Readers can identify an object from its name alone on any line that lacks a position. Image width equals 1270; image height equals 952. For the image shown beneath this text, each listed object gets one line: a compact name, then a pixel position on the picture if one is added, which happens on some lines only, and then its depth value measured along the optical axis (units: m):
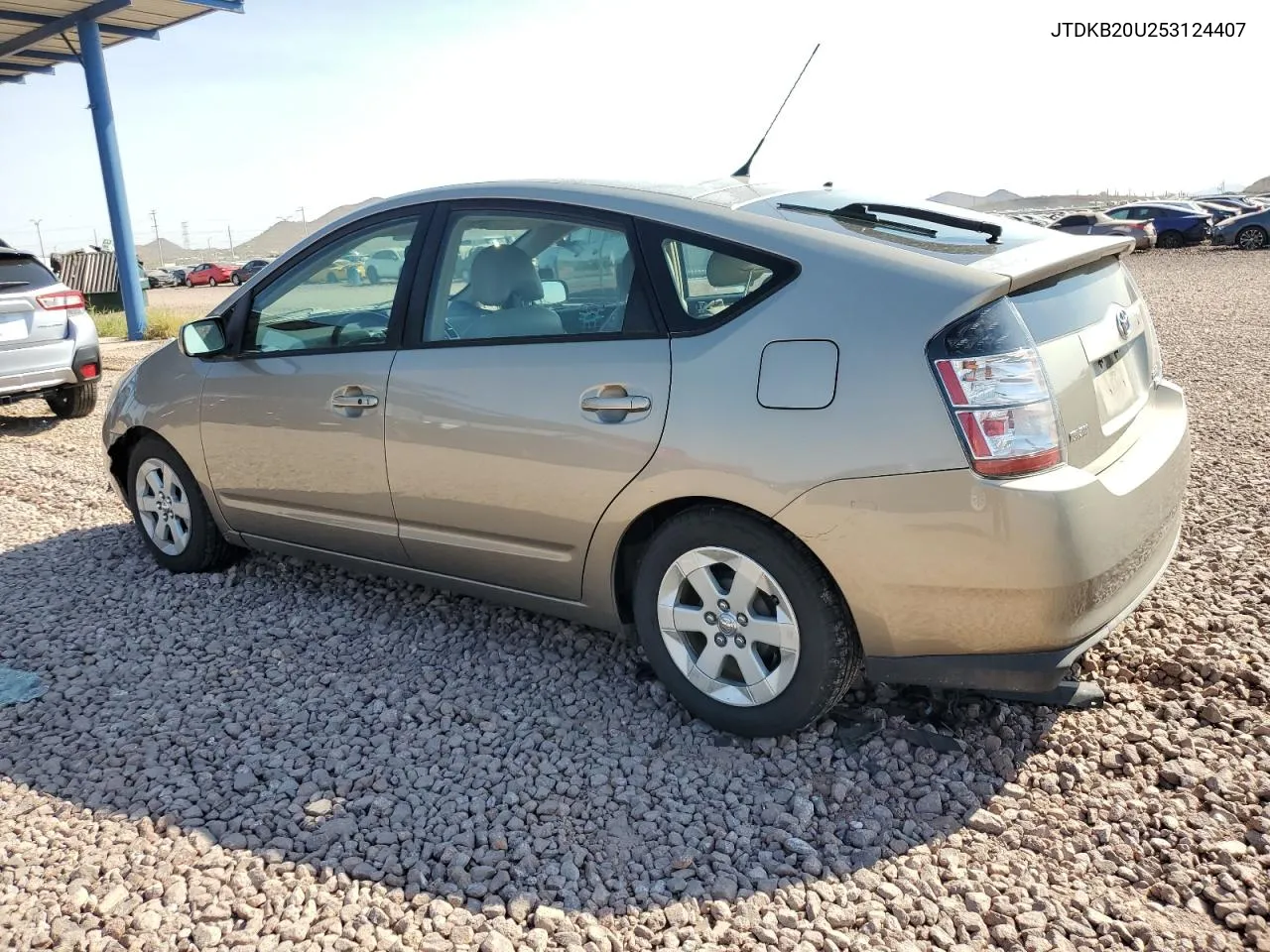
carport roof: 14.38
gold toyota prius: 2.67
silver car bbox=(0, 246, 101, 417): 7.77
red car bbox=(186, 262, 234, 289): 50.66
